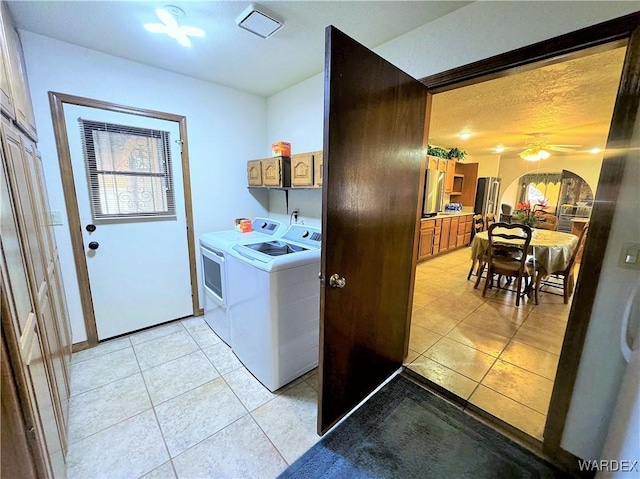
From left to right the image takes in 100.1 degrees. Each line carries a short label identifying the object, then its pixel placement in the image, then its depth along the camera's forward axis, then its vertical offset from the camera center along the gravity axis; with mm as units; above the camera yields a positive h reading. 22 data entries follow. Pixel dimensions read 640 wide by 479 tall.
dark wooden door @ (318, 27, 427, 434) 1220 -115
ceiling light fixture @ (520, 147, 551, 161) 4109 +610
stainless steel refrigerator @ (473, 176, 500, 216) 6387 -20
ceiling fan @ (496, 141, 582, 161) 4143 +907
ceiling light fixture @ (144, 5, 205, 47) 1537 +999
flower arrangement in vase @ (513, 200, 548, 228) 3594 -321
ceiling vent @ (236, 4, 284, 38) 1536 +1002
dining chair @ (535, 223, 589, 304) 3175 -981
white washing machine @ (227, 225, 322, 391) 1724 -823
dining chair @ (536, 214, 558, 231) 4551 -518
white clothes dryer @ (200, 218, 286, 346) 2232 -668
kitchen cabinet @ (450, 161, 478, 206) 6191 +209
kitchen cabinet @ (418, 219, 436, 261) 4762 -840
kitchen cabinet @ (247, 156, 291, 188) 2504 +169
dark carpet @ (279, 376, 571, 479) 1321 -1359
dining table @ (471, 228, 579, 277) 3043 -661
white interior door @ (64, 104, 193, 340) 2152 -610
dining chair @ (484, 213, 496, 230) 4634 -471
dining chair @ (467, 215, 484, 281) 4523 -522
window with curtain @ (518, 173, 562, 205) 7270 +169
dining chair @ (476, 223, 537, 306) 3078 -800
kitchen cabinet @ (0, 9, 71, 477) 826 -423
